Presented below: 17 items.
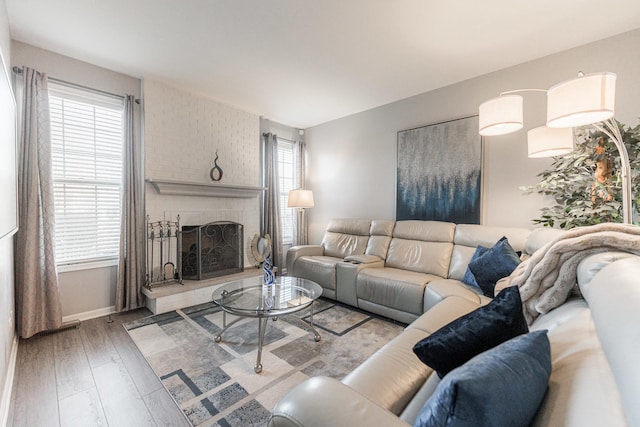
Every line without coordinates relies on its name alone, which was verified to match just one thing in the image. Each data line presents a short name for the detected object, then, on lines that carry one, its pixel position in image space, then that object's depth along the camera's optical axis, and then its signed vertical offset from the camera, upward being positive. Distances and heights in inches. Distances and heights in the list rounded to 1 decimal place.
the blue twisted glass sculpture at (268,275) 102.0 -25.5
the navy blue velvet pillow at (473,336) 34.4 -16.6
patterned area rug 65.7 -46.9
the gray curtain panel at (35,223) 94.7 -5.0
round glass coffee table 81.0 -31.3
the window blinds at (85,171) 108.1 +16.0
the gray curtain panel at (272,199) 177.6 +6.7
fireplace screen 139.9 -22.5
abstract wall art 126.2 +18.6
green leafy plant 79.3 +9.2
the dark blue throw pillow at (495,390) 21.7 -15.7
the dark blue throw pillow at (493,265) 85.2 -18.5
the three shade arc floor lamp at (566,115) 55.1 +23.0
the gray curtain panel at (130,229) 119.3 -8.9
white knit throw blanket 41.3 -9.0
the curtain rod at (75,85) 96.6 +50.9
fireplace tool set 127.7 -21.7
